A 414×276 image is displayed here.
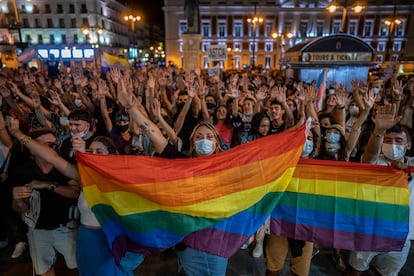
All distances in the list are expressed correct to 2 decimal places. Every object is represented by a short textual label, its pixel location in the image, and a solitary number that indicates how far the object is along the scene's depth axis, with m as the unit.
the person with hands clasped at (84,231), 2.71
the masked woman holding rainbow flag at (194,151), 2.69
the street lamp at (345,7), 12.94
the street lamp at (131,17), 24.83
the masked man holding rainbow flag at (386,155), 3.02
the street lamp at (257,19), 30.16
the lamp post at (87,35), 22.75
